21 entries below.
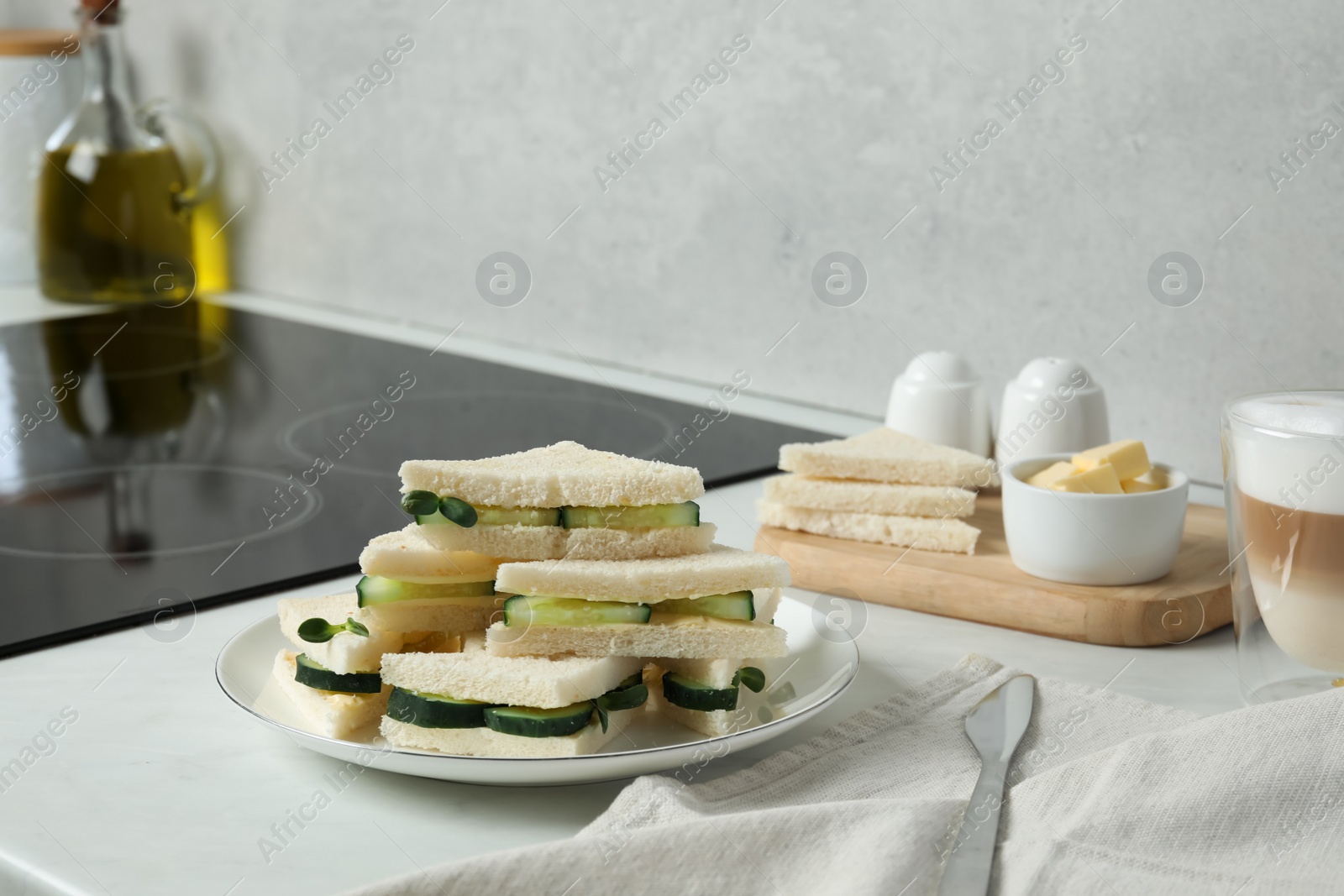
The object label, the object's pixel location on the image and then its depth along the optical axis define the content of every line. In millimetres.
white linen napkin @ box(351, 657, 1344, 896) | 551
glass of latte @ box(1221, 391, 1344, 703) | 742
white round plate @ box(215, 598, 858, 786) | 641
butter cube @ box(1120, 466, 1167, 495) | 951
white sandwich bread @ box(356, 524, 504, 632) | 723
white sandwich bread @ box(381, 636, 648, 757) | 661
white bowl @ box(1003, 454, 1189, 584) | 910
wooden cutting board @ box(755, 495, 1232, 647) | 895
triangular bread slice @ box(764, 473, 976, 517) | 1009
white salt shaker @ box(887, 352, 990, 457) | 1169
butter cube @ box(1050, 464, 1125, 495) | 916
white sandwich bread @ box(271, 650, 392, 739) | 699
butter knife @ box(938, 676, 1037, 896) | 565
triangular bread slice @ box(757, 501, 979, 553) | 994
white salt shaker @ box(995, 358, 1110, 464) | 1096
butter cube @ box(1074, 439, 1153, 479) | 927
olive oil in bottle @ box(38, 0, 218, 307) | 2021
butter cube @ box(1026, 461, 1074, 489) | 947
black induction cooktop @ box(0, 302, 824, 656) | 998
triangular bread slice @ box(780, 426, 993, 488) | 1024
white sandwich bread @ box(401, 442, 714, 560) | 746
